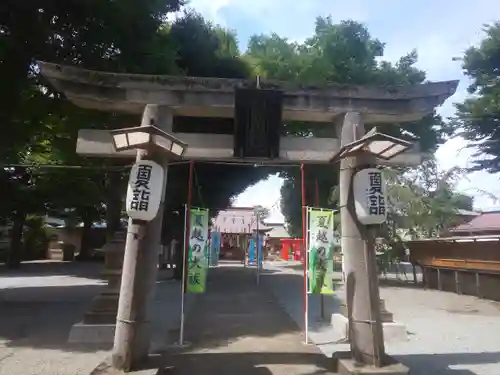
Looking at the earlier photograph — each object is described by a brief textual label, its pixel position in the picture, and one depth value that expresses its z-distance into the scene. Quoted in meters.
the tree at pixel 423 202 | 18.27
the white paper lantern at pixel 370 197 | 6.33
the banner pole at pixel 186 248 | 8.58
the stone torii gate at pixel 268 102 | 6.57
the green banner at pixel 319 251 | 8.34
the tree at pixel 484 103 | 16.38
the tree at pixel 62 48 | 8.85
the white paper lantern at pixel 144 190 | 6.04
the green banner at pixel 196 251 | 8.92
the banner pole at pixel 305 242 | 8.16
